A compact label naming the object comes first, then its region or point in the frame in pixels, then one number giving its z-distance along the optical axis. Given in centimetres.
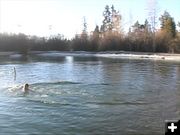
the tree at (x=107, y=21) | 14046
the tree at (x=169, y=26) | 11231
